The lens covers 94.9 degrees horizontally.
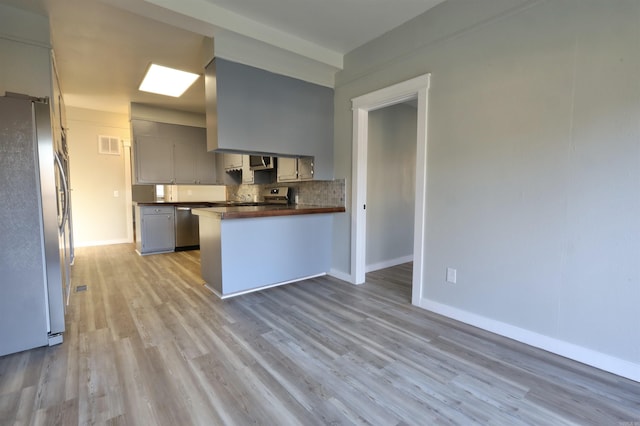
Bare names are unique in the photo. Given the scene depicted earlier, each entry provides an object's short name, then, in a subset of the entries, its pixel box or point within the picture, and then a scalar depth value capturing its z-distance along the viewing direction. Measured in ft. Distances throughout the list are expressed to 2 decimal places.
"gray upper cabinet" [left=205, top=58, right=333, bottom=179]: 9.28
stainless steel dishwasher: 17.95
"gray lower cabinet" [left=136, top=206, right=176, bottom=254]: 16.70
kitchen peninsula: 9.90
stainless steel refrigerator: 6.17
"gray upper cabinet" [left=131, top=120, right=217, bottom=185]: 17.18
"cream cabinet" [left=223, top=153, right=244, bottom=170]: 17.55
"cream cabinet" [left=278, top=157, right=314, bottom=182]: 12.33
